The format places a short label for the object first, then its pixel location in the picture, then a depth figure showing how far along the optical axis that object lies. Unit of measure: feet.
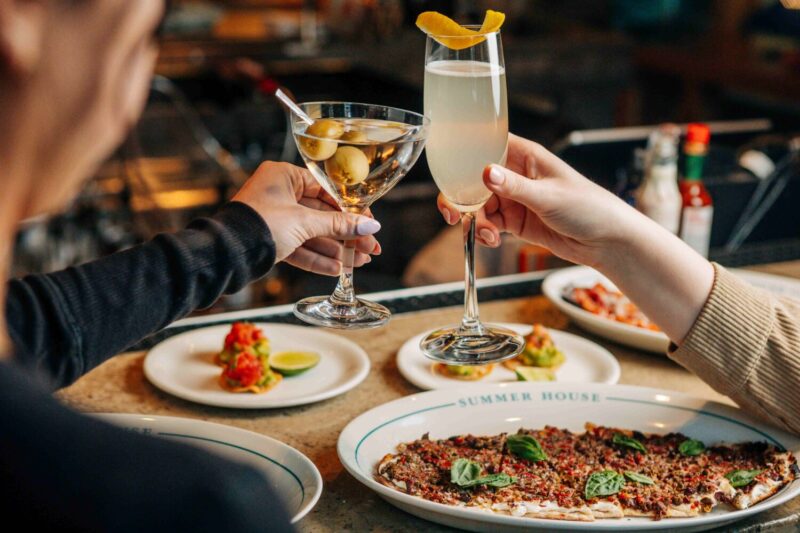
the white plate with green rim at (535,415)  4.78
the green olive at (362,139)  4.18
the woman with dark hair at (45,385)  1.55
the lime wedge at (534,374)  5.62
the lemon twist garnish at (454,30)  4.26
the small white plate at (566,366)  5.61
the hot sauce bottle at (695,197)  7.33
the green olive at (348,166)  4.19
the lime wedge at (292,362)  5.64
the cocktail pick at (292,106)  4.30
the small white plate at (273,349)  5.27
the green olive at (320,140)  4.18
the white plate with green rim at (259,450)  4.15
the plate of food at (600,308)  6.22
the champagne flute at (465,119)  4.33
